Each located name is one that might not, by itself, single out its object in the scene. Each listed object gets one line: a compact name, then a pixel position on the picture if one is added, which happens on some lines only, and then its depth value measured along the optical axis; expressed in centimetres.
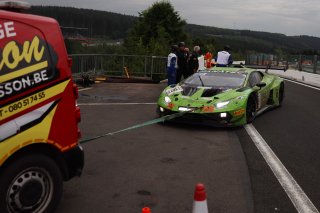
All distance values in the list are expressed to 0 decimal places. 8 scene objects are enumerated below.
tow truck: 363
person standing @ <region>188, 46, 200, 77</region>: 1449
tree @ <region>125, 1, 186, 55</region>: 7338
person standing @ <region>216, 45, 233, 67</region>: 1534
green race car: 846
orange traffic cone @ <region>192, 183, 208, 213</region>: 343
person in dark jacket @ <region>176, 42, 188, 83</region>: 1415
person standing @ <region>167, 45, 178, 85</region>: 1372
